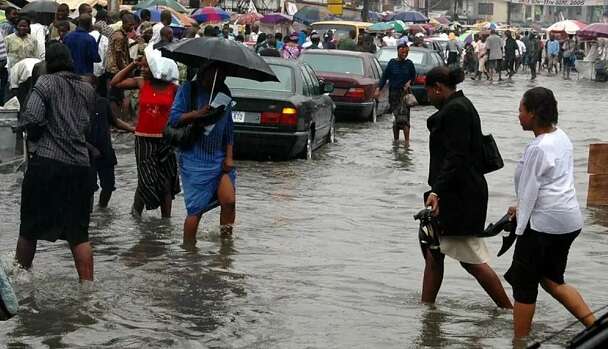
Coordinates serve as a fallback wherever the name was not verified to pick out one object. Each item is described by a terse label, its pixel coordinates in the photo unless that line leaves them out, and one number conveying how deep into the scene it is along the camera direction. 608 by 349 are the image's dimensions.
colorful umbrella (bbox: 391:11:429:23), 71.44
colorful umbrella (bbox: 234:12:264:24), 47.17
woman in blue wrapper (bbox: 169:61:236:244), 10.39
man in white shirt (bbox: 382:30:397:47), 40.14
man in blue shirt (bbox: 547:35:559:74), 57.15
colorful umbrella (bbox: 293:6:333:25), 59.17
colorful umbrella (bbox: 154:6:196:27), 34.06
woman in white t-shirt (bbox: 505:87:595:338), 7.37
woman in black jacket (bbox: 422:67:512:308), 8.23
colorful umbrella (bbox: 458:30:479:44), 58.62
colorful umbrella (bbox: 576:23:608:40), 51.25
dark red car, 23.58
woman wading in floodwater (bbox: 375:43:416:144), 21.17
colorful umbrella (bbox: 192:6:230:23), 42.20
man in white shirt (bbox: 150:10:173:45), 20.75
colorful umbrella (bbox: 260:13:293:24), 48.41
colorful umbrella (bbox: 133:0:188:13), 35.12
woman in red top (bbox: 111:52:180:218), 11.73
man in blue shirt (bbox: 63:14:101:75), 17.55
